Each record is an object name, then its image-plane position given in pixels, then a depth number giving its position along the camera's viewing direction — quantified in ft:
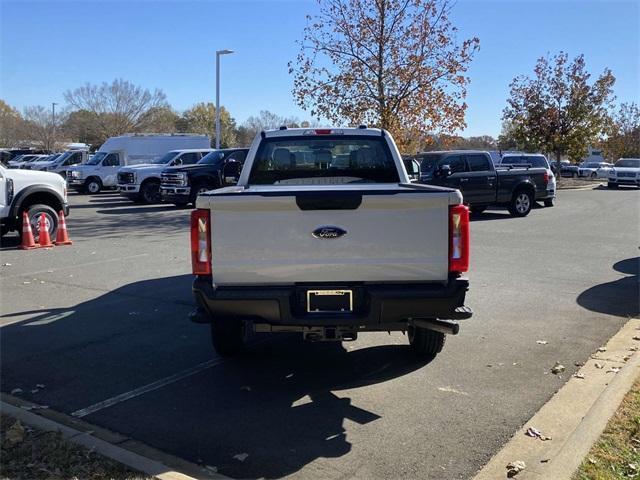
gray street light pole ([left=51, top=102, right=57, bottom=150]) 219.82
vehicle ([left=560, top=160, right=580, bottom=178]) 164.28
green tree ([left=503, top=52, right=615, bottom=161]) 121.08
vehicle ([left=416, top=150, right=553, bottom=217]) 58.18
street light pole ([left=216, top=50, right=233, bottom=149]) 114.62
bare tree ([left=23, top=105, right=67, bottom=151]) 221.05
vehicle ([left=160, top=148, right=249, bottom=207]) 66.18
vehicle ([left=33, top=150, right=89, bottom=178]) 101.02
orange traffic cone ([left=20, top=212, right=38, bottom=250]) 40.09
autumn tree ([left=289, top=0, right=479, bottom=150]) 69.97
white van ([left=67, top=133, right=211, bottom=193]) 94.84
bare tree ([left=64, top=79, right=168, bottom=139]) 194.16
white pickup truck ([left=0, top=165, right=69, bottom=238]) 39.86
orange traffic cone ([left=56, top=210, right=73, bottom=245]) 42.41
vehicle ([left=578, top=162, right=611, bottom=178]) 155.74
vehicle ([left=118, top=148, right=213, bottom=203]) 74.64
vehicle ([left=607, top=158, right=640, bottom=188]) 112.78
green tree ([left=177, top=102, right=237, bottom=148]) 297.45
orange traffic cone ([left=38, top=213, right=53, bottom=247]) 40.73
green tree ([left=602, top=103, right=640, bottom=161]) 210.18
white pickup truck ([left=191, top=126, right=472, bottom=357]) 14.35
